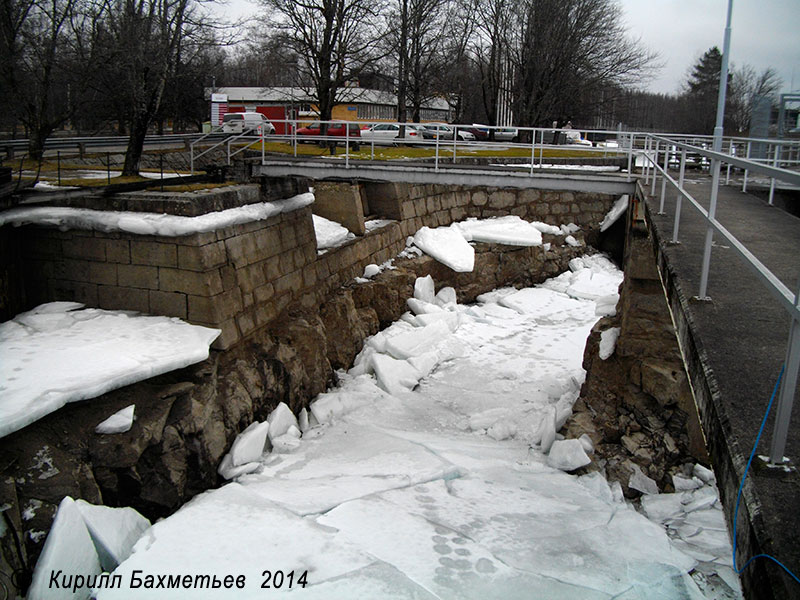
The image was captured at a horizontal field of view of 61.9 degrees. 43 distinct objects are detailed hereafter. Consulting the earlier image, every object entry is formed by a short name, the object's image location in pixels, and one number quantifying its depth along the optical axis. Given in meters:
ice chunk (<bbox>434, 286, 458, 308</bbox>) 18.34
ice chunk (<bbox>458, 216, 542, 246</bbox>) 20.53
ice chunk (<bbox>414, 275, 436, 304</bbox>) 17.73
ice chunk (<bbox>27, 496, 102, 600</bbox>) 6.56
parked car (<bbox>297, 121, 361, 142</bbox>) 28.24
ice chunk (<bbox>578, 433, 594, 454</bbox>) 10.12
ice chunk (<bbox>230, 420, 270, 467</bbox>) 9.88
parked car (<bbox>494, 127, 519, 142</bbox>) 33.06
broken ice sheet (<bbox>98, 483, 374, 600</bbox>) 6.81
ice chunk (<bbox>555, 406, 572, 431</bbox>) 11.12
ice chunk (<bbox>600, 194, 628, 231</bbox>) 24.59
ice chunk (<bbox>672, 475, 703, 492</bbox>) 8.85
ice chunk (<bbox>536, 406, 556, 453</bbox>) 10.55
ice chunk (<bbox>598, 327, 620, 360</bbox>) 11.57
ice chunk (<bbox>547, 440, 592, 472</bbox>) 9.63
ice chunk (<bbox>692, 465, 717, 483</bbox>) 8.83
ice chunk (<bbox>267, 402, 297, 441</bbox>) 10.88
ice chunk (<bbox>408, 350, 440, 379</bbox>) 14.00
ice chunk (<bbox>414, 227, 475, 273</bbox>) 18.80
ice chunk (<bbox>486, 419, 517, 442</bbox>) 11.14
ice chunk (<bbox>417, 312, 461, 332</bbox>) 16.65
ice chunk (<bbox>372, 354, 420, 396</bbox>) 13.16
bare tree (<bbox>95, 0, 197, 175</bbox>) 14.32
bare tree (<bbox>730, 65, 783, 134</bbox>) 40.04
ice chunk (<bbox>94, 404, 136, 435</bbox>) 8.25
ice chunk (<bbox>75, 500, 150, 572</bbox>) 7.13
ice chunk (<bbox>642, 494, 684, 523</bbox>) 8.34
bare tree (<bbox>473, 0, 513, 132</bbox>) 28.61
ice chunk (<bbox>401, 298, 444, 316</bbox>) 17.22
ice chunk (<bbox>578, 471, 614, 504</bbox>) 8.84
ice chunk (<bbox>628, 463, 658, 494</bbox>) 9.09
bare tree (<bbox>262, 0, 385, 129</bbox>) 22.19
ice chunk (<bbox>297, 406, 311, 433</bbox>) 11.59
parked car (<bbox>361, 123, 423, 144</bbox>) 30.09
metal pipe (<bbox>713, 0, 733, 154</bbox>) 9.74
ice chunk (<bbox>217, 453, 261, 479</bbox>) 9.60
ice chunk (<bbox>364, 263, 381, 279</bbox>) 16.69
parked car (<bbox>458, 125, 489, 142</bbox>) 33.74
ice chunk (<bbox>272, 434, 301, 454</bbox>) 10.57
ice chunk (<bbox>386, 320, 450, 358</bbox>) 14.63
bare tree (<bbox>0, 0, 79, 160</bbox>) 16.33
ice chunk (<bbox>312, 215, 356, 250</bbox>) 15.55
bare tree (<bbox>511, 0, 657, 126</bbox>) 27.22
